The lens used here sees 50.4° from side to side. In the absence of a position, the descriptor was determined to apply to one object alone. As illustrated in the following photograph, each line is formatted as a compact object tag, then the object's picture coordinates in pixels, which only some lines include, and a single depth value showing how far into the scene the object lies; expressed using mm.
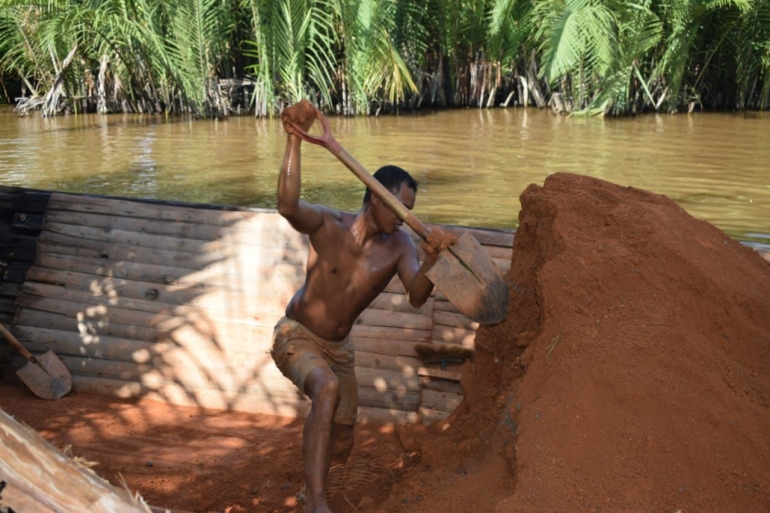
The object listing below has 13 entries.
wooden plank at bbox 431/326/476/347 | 4758
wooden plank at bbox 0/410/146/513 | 1714
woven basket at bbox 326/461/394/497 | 3955
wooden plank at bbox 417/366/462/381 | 4719
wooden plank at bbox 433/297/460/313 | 4867
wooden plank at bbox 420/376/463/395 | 4703
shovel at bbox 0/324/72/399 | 5047
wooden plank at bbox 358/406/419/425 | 4754
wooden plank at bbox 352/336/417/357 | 4848
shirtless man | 3551
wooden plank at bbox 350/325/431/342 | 4852
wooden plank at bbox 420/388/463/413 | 4676
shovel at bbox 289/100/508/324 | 3349
